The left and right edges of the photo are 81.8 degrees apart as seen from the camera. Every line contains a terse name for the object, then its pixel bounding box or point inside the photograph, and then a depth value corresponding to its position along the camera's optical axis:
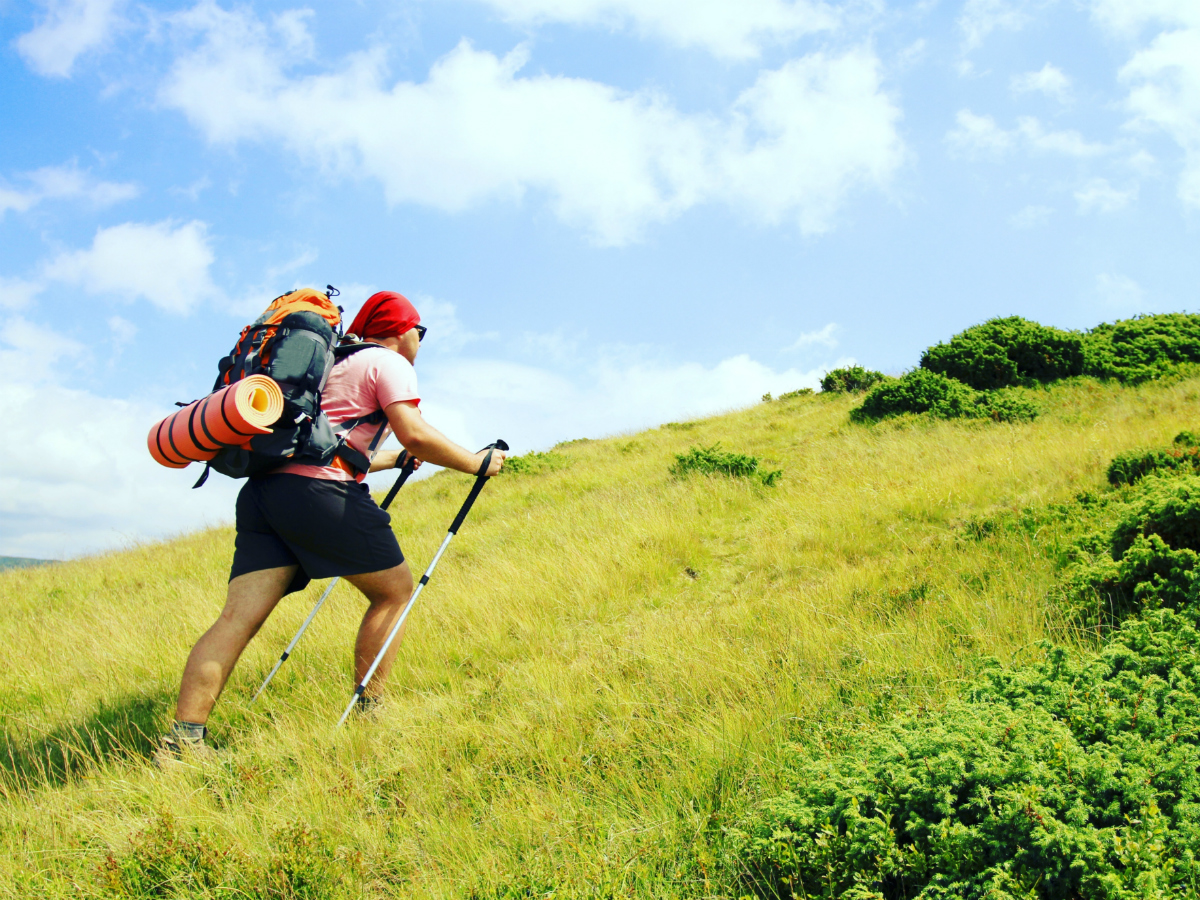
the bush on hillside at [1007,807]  1.89
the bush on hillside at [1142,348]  13.23
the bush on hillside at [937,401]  11.34
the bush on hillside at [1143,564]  3.72
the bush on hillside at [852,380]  16.97
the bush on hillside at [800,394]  17.81
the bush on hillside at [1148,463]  5.33
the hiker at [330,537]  3.20
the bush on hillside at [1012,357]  13.60
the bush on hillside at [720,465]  8.89
